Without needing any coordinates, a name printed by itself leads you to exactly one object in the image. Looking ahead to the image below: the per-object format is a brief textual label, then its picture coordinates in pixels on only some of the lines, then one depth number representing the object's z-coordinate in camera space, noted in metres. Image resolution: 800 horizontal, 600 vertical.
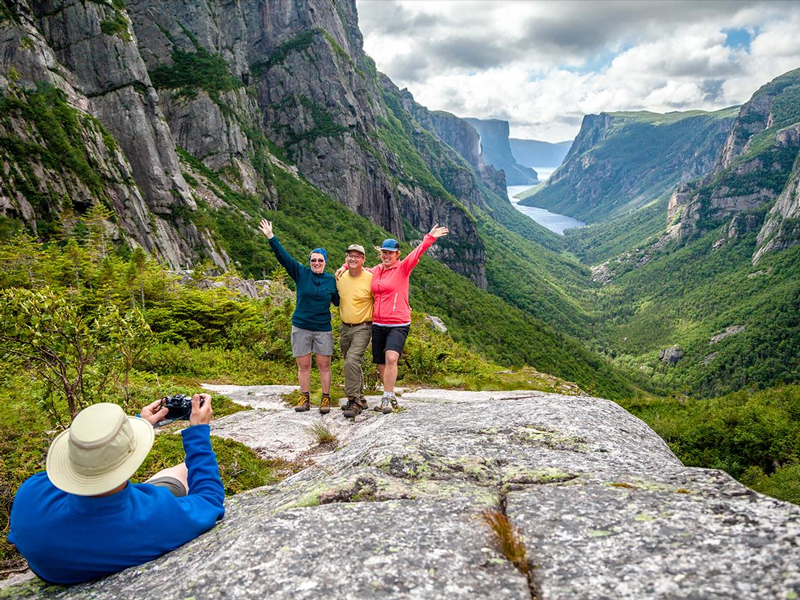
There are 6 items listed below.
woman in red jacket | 8.52
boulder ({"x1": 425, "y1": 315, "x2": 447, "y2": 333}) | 32.53
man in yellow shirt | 8.81
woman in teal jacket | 8.75
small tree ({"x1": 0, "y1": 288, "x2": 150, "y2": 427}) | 6.04
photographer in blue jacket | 3.21
